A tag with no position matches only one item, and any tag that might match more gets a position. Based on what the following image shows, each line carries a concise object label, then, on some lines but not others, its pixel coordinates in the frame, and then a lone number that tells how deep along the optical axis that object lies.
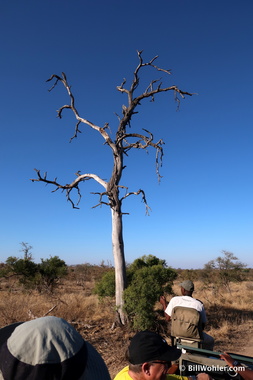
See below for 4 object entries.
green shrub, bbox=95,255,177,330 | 8.09
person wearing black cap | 2.28
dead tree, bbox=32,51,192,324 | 9.02
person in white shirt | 4.30
